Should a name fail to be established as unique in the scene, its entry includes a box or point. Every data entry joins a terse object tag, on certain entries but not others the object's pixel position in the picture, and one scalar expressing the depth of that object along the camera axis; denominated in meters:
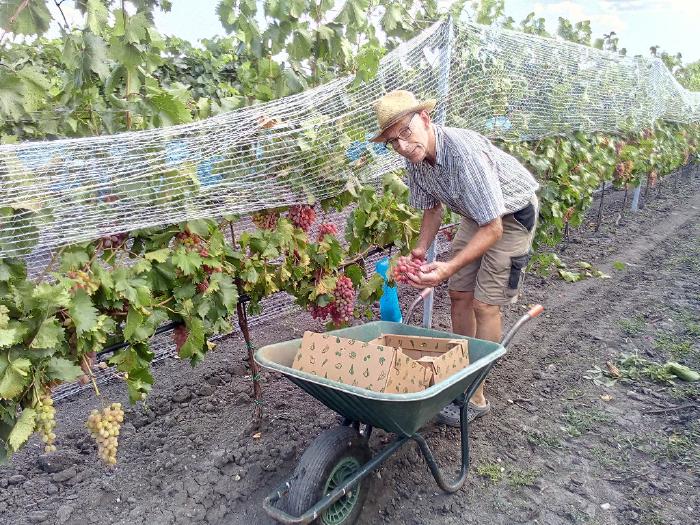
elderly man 2.34
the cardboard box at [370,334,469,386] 2.22
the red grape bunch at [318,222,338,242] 3.07
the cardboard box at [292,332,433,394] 2.12
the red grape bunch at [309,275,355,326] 3.06
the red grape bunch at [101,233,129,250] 2.19
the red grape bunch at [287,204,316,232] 2.89
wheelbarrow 1.95
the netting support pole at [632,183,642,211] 8.97
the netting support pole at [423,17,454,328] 3.56
